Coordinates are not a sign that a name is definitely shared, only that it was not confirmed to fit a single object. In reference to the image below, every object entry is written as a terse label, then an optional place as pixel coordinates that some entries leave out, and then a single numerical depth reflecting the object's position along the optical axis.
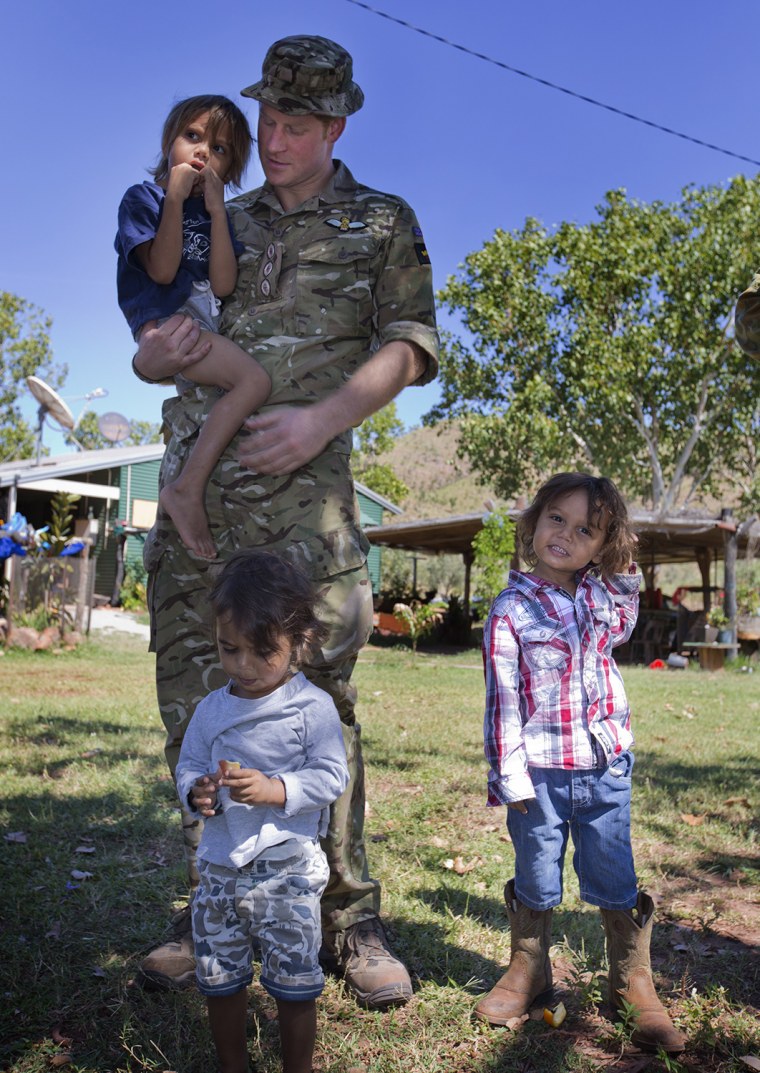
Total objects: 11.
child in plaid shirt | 2.52
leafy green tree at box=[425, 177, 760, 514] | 27.56
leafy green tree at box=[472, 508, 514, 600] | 15.95
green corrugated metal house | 24.89
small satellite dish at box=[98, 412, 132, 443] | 24.30
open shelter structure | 16.34
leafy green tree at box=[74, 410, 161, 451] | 52.59
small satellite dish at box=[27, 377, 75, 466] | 16.20
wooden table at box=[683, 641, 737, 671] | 15.73
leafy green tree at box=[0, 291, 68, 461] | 36.56
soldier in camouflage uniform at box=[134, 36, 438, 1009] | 2.55
